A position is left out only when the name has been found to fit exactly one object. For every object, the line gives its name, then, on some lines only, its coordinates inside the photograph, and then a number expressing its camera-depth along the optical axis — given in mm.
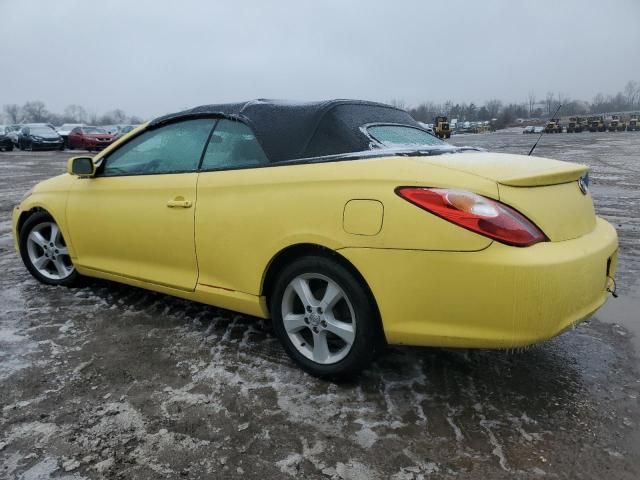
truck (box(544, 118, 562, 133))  60072
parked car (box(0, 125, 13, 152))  30266
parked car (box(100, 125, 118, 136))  29253
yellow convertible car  2279
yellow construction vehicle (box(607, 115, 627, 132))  61719
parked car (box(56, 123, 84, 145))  30536
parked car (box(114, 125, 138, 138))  28730
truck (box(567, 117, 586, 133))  62181
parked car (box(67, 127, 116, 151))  27531
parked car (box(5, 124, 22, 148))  31512
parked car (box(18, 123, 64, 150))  28938
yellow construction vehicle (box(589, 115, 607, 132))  63166
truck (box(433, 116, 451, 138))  36972
